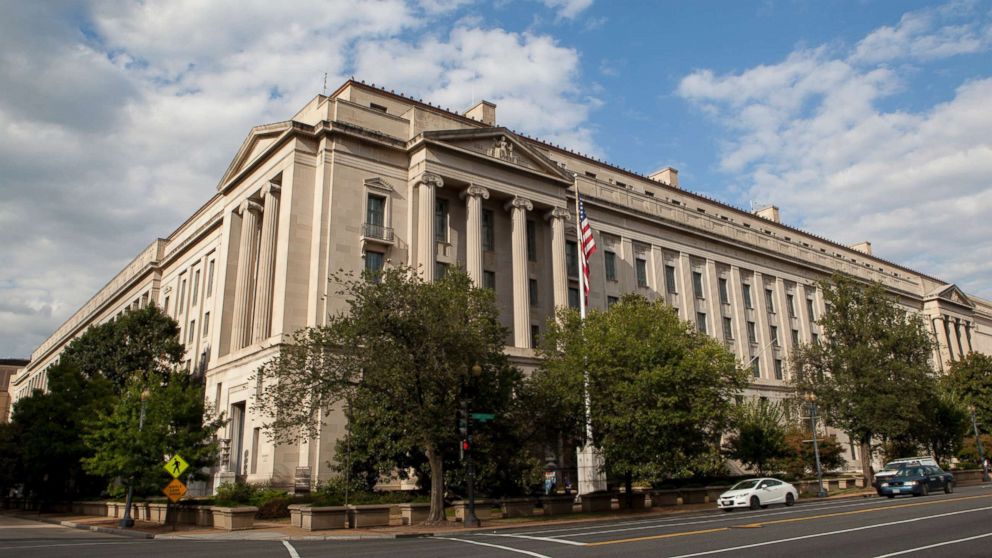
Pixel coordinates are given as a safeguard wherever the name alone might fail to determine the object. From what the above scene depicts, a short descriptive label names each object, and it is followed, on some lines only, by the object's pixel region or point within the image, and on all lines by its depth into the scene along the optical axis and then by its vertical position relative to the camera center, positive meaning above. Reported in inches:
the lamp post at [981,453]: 2050.9 +23.6
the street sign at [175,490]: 1060.8 -25.9
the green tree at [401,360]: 1029.2 +155.4
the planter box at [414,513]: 1111.0 -66.4
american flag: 1503.4 +456.2
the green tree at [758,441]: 1817.2 +56.9
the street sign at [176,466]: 1085.1 +8.7
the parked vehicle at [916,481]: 1294.3 -34.7
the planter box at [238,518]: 1075.9 -68.1
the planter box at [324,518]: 1017.5 -65.5
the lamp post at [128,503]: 1174.3 -48.4
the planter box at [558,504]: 1234.0 -63.1
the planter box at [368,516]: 1042.1 -65.3
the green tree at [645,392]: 1223.5 +122.7
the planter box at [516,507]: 1197.1 -64.4
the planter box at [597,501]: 1265.7 -60.5
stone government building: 1651.1 +620.6
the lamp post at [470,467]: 1016.2 +1.4
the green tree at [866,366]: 1807.3 +246.6
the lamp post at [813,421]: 1563.7 +94.1
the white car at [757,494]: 1215.6 -51.4
